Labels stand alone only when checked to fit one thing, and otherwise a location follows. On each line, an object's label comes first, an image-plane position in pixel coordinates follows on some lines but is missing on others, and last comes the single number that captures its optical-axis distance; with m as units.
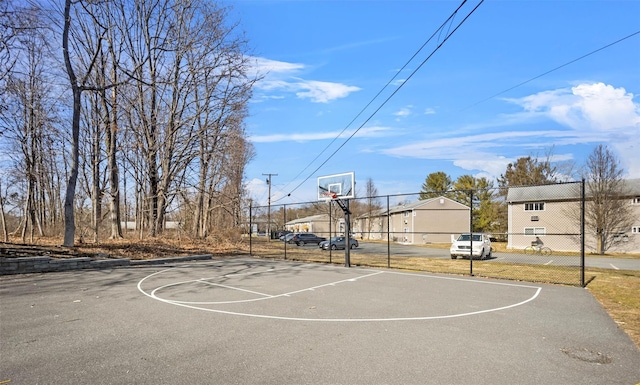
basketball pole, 15.46
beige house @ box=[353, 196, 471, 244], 42.47
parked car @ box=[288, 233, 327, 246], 37.27
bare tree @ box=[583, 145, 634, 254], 30.39
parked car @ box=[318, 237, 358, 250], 31.41
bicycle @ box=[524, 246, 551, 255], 27.73
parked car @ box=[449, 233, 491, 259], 21.06
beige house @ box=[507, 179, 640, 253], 30.67
